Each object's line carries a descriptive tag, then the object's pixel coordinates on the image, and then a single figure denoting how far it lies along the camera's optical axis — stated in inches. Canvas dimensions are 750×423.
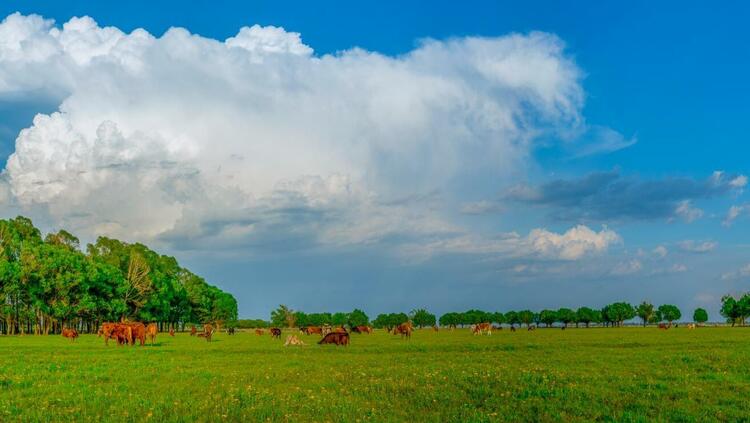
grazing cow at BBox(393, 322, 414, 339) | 3038.1
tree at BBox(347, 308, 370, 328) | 7328.7
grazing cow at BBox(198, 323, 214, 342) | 2925.7
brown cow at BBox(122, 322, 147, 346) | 2203.5
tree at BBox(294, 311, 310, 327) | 7213.6
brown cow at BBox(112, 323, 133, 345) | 2154.3
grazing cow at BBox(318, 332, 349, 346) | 2213.3
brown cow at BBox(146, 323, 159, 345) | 2380.7
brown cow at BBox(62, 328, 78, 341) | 2867.6
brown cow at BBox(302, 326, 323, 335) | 3651.6
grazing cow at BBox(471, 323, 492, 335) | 3772.1
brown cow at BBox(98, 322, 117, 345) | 2214.4
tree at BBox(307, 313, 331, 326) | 7445.9
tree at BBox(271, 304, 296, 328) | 6879.9
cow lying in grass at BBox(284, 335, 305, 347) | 2270.4
